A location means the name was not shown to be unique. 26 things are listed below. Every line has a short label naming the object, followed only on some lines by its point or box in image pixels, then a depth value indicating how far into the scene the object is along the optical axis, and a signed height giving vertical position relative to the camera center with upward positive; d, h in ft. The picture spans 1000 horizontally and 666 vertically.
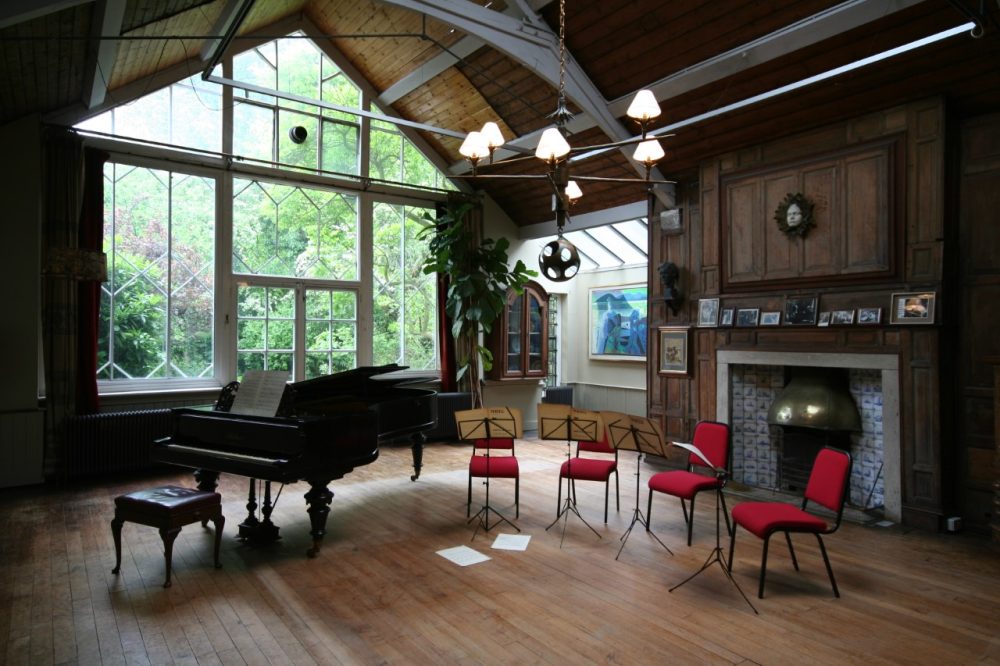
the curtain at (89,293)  20.08 +1.42
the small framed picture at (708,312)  20.82 +0.82
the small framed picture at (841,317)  17.13 +0.52
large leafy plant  27.17 +2.67
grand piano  12.78 -2.40
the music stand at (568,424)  15.29 -2.27
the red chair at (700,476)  13.92 -3.38
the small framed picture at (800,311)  18.04 +0.73
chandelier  10.24 +3.22
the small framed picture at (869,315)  16.52 +0.55
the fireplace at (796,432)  16.35 -2.57
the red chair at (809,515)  11.47 -3.53
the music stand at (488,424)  15.60 -2.30
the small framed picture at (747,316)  19.61 +0.62
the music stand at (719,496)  11.67 -3.33
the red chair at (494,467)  15.67 -3.46
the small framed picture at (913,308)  15.46 +0.72
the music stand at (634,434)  14.06 -2.37
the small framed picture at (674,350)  22.11 -0.55
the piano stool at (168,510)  11.67 -3.48
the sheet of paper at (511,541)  14.25 -4.97
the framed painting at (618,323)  30.94 +0.67
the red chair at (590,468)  15.38 -3.43
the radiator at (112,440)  19.57 -3.48
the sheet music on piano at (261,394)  13.79 -1.35
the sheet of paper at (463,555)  13.30 -4.97
